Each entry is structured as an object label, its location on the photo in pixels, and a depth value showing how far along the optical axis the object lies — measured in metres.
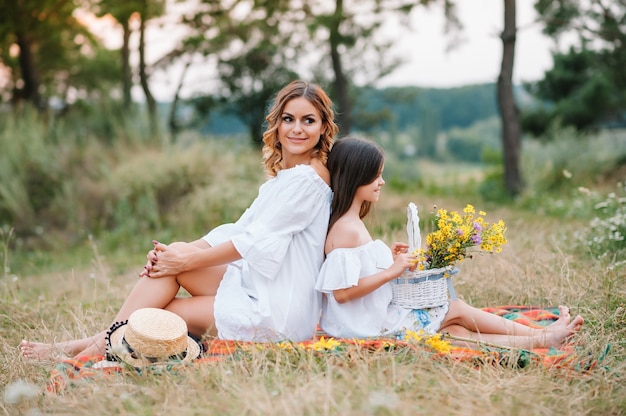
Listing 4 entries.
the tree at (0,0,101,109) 11.18
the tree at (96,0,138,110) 11.73
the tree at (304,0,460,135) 9.40
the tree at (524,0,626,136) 9.49
